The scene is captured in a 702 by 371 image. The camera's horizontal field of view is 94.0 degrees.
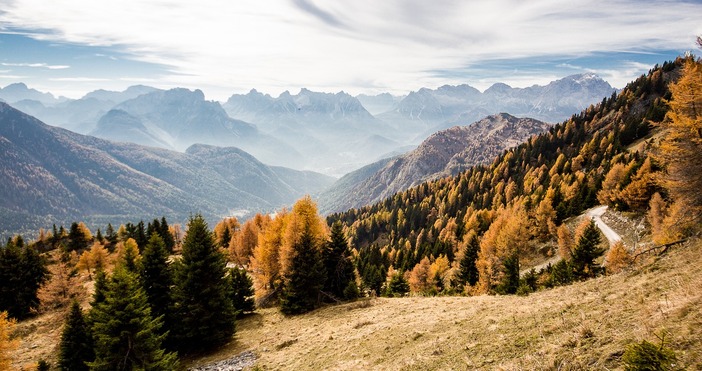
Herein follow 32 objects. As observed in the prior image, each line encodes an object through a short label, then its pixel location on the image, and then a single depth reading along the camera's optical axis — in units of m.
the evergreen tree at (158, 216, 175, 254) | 91.38
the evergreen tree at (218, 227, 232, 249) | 96.56
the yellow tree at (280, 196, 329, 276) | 41.44
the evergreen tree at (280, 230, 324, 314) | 41.25
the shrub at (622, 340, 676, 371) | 7.18
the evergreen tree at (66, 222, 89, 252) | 98.94
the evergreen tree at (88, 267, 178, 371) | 25.22
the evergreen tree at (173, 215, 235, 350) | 34.44
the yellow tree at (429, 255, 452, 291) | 74.25
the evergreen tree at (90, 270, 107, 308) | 31.95
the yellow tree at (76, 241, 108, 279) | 76.06
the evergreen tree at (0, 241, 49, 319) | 58.28
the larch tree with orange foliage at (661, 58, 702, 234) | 25.62
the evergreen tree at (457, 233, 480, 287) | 68.69
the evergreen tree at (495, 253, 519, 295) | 48.22
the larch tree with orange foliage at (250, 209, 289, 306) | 50.91
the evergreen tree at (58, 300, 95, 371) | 31.55
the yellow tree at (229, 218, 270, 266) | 75.44
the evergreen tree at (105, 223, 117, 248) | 104.93
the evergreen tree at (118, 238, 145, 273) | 39.16
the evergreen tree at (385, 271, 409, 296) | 59.16
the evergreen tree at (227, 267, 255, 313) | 45.28
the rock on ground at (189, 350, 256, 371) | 27.42
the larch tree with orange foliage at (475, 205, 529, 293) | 62.25
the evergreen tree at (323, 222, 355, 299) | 45.06
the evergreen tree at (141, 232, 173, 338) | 35.69
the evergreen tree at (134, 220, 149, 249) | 90.16
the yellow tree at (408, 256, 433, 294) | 75.25
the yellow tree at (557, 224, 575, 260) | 62.36
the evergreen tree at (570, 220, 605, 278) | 45.34
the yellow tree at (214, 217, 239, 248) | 96.94
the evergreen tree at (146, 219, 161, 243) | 90.27
